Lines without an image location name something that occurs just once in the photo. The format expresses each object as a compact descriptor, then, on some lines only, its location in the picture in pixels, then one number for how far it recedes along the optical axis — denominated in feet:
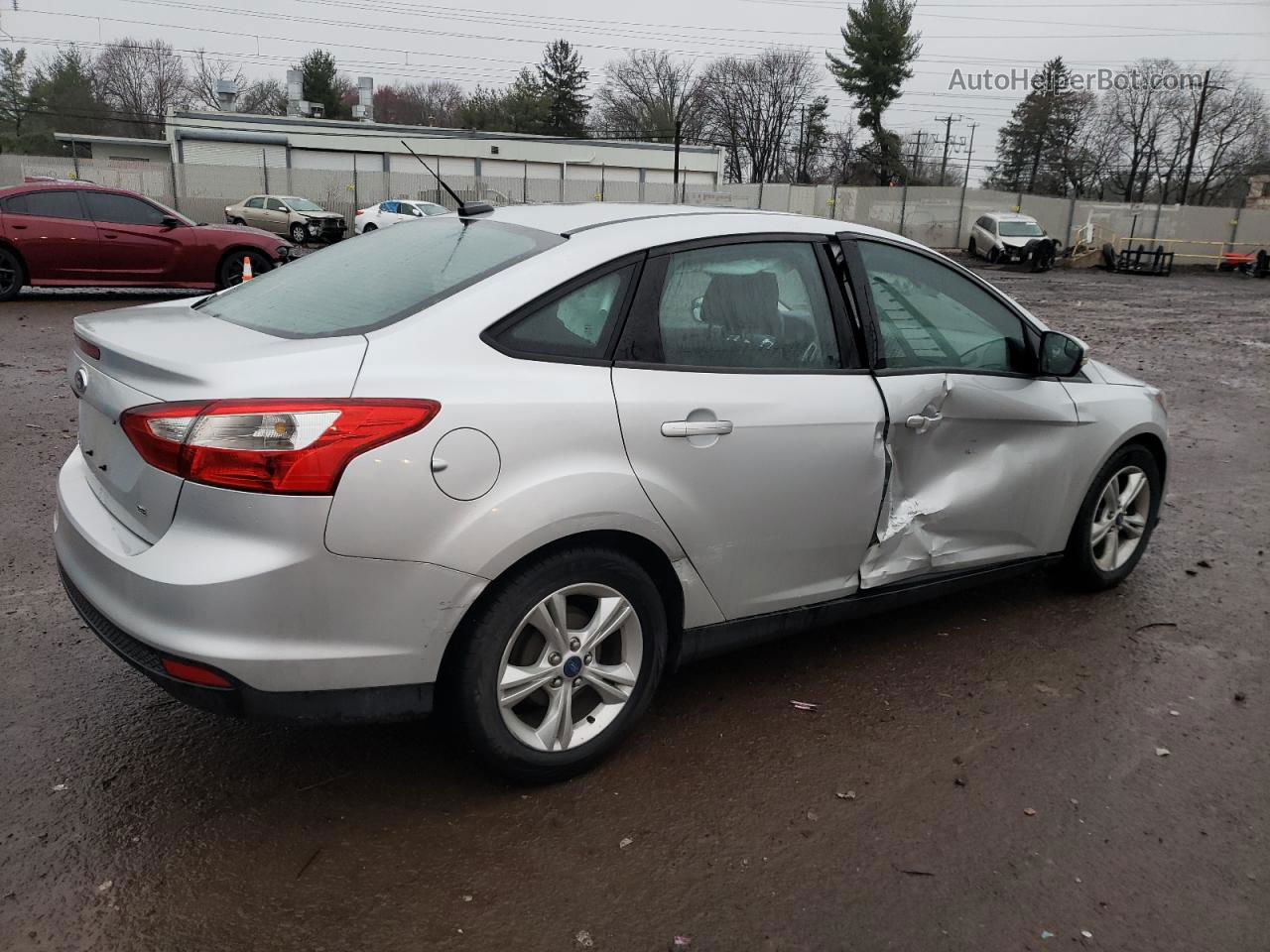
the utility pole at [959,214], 141.59
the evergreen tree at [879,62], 210.18
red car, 42.32
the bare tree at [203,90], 234.58
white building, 155.53
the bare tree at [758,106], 265.75
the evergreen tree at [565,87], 253.65
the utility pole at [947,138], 222.69
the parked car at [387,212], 103.96
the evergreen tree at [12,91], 218.79
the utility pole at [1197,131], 175.32
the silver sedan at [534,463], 7.99
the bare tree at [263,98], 247.70
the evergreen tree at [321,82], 243.81
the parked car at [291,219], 105.81
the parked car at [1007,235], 112.68
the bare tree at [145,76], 241.96
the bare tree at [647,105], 249.96
